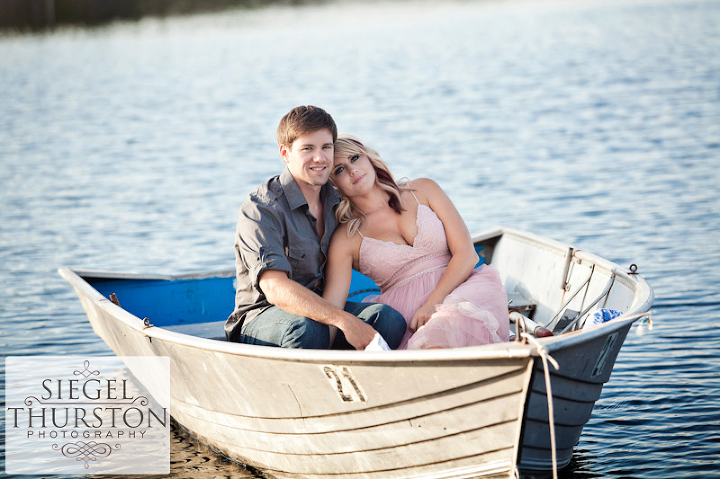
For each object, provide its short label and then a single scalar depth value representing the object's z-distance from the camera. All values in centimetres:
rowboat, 647
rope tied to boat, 612
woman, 815
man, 760
